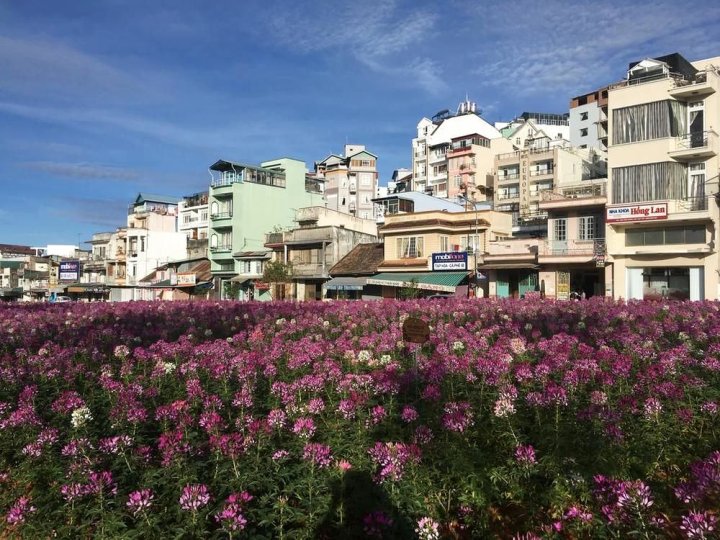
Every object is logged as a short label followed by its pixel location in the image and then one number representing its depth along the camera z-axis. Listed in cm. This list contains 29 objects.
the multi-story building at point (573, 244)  3284
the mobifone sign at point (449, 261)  3553
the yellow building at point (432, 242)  3638
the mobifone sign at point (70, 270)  7319
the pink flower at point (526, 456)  443
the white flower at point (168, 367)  782
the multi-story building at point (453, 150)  6875
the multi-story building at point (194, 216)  6307
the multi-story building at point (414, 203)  4538
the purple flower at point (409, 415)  514
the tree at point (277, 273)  4256
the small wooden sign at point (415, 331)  697
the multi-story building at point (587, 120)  6725
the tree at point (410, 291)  2673
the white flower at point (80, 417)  523
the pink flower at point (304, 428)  477
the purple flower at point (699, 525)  290
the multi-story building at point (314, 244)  4462
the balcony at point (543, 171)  5638
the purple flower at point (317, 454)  430
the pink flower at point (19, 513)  395
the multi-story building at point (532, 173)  5494
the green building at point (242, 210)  5359
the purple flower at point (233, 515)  354
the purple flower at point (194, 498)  376
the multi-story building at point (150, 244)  6562
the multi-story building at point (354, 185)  8612
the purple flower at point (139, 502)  387
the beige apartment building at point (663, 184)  2966
